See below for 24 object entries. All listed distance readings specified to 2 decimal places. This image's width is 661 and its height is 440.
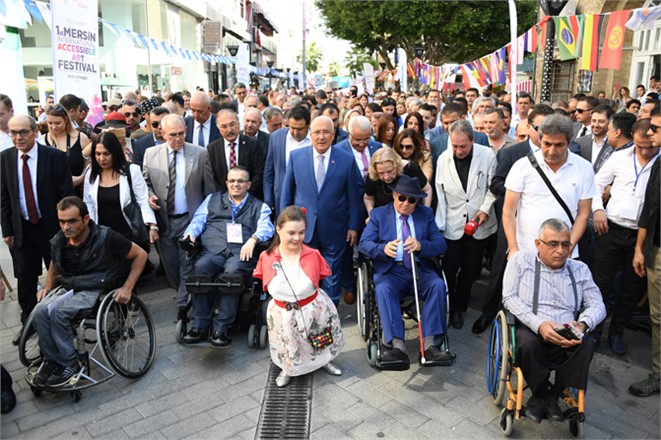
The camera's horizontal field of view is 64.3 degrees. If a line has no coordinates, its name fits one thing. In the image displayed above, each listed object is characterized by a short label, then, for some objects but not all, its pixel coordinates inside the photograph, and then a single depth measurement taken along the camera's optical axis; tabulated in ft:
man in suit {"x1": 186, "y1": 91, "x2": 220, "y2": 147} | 20.86
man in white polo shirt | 13.05
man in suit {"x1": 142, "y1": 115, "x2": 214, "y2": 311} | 17.22
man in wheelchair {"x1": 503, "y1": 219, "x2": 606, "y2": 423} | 10.64
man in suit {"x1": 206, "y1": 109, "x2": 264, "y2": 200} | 17.97
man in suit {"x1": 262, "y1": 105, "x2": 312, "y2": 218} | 18.02
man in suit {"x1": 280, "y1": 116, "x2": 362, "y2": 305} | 16.47
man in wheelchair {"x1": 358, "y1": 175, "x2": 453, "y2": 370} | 13.10
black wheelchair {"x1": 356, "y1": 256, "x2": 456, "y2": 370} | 13.10
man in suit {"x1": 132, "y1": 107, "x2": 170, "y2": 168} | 19.07
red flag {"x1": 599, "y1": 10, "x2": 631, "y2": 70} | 25.40
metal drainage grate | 11.30
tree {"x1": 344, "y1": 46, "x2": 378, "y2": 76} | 163.15
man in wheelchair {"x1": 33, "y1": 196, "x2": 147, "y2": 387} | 12.30
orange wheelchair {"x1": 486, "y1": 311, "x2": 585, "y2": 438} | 10.52
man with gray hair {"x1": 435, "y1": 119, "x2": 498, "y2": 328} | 15.87
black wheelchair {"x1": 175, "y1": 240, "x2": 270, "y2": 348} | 14.10
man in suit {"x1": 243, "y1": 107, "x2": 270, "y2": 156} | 20.52
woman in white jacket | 15.87
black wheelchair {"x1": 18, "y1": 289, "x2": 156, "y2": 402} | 12.32
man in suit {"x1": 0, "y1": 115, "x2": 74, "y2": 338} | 15.15
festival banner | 19.80
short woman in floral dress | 12.94
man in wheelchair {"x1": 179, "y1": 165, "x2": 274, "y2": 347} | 14.33
